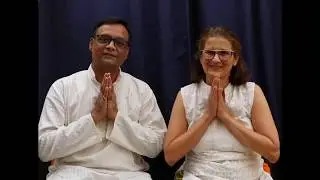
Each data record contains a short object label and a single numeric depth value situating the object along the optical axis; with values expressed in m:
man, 1.86
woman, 1.79
